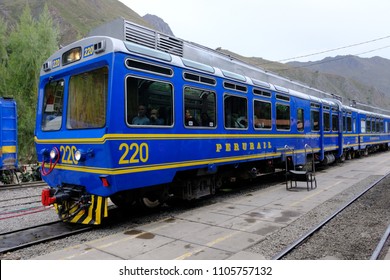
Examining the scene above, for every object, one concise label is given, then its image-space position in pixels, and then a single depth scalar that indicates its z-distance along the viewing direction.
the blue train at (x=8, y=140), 11.36
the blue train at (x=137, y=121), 5.27
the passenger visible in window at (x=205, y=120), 6.96
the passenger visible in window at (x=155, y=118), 5.76
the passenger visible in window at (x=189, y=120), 6.50
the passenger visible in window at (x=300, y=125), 11.45
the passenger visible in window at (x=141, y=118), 5.49
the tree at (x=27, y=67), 21.31
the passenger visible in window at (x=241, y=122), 8.11
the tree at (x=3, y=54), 21.98
